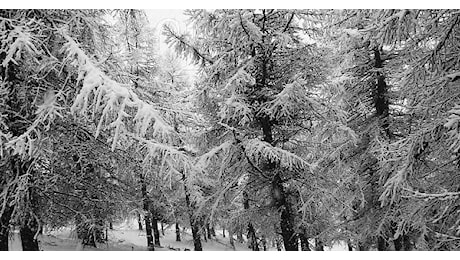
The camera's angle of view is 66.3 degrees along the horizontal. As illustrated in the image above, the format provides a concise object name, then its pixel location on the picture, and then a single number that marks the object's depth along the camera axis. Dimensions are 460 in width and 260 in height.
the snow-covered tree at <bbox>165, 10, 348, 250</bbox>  7.12
